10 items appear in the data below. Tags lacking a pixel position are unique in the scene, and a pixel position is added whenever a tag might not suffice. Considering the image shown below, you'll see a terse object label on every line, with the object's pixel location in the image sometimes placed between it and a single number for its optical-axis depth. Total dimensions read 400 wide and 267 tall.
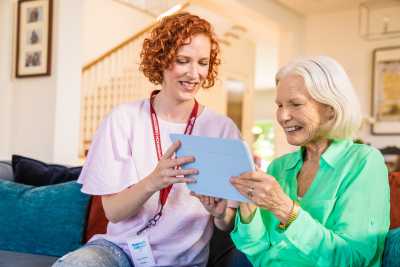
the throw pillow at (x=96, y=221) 2.00
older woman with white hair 1.22
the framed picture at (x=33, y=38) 3.19
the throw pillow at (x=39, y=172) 2.23
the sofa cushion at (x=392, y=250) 1.26
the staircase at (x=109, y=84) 6.65
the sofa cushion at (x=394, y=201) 1.58
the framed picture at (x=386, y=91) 5.58
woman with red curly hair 1.52
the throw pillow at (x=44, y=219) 2.04
